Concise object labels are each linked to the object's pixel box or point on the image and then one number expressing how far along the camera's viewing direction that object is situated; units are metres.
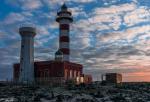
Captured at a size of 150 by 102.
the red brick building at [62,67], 26.08
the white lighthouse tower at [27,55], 27.22
